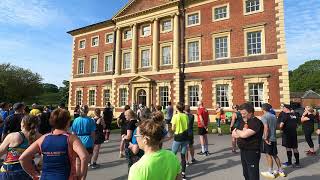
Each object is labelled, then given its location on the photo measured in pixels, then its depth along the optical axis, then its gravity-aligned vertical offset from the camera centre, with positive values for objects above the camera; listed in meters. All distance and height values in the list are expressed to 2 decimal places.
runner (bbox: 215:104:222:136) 13.04 -1.58
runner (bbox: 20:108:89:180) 2.53 -0.74
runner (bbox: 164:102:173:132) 12.75 -1.19
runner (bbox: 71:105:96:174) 5.68 -0.98
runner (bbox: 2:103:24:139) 5.22 -0.74
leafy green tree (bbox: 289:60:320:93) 54.94 +4.68
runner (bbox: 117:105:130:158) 6.69 -1.22
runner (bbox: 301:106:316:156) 7.81 -1.14
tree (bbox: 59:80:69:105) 41.29 +0.77
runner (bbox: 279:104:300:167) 6.58 -1.27
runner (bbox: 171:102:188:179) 5.77 -1.04
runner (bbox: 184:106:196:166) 6.67 -1.24
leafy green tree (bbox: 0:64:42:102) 41.69 +2.42
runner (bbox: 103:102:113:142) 12.15 -1.30
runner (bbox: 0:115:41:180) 3.20 -0.83
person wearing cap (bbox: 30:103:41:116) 8.60 -0.66
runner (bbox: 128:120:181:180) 1.90 -0.64
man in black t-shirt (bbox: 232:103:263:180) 4.21 -0.98
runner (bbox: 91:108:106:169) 6.86 -1.43
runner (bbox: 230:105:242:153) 8.12 -0.97
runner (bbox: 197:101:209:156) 8.04 -1.30
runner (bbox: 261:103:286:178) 5.66 -1.32
